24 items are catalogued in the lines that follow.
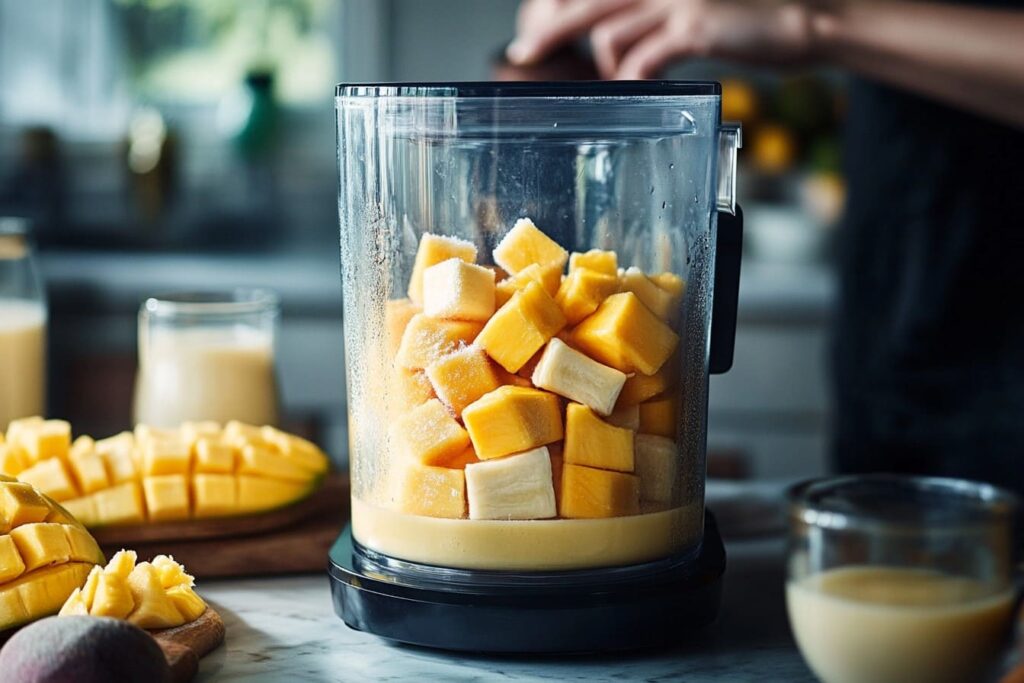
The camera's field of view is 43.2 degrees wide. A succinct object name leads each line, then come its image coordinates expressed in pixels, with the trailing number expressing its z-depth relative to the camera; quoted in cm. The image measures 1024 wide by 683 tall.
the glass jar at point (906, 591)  57
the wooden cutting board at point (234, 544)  85
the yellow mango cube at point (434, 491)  69
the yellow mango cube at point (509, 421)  67
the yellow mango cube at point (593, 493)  68
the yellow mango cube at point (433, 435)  68
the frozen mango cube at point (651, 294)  71
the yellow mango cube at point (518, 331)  68
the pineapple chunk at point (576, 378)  67
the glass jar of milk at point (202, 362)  113
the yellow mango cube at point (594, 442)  67
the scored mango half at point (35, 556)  67
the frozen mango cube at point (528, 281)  70
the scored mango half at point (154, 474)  83
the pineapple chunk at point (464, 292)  69
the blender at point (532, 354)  68
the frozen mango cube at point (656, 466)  70
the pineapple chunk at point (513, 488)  67
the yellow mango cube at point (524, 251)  71
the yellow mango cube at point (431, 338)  69
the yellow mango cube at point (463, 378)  68
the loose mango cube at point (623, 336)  68
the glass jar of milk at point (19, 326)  110
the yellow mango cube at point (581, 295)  69
